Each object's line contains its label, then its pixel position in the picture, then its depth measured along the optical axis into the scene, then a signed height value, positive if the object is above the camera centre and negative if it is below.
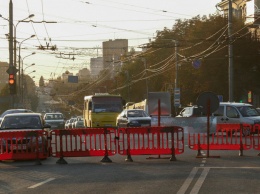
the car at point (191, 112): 41.09 -1.00
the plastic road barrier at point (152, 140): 21.67 -1.35
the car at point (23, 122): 24.30 -0.89
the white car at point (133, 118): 47.28 -1.54
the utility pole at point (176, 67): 69.61 +2.53
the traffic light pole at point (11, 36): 43.53 +3.45
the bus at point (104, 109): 53.19 -1.04
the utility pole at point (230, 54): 48.09 +2.61
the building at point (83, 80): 190.11 +3.81
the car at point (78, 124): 70.25 -2.78
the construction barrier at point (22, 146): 21.62 -1.49
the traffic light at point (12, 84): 40.20 +0.60
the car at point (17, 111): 40.19 -0.86
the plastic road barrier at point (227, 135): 23.55 -1.39
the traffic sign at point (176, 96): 65.00 -0.21
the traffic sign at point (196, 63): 61.97 +2.57
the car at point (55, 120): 58.75 -1.99
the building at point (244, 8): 62.31 +8.15
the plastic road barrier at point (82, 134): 21.70 -1.18
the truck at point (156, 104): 35.25 -0.48
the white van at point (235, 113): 38.56 -1.00
